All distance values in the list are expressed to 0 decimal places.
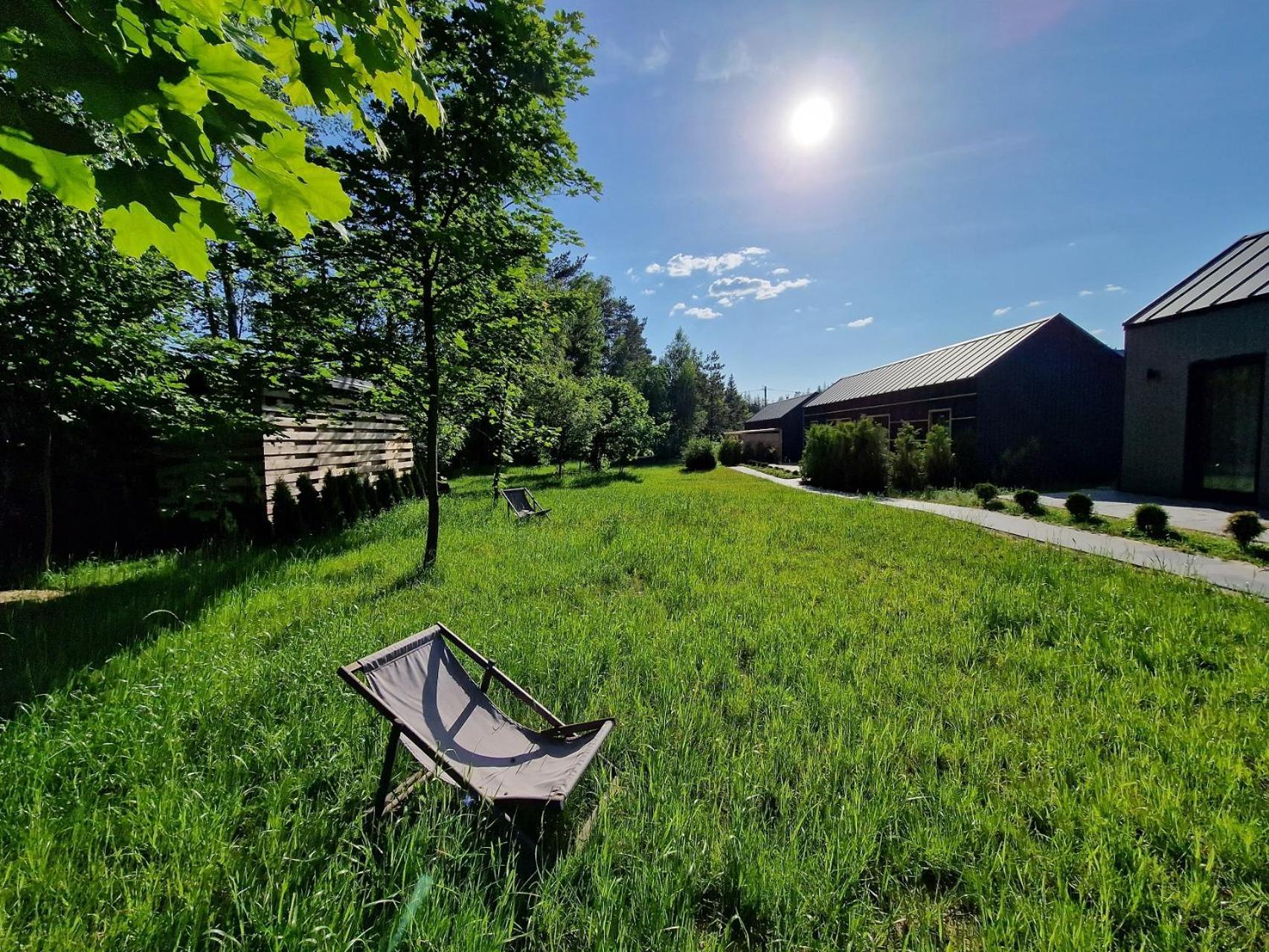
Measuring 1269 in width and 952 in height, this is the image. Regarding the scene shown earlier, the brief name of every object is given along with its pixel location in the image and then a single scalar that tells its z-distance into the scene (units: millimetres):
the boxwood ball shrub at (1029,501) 9656
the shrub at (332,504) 8648
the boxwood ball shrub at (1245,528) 6164
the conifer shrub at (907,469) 14648
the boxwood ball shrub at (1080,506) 8422
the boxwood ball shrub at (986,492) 10852
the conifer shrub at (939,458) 14664
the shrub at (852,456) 14891
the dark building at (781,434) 32781
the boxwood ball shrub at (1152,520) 7027
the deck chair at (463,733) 2131
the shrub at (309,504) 8156
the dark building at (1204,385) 9359
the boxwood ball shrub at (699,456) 28625
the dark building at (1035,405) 15898
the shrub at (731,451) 33938
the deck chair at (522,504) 10375
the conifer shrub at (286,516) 7637
